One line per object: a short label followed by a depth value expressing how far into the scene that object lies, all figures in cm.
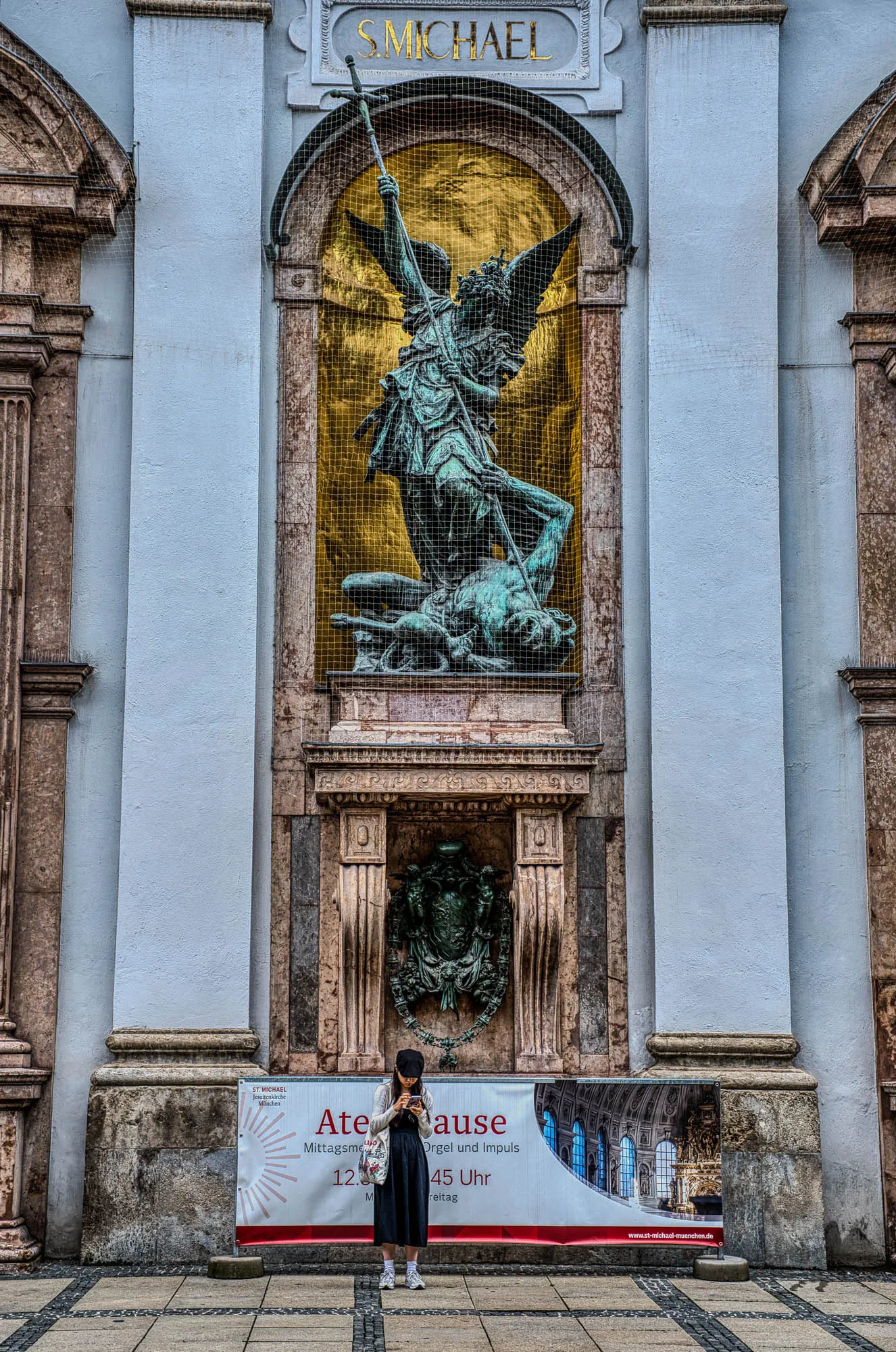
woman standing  1012
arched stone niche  1192
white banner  1046
